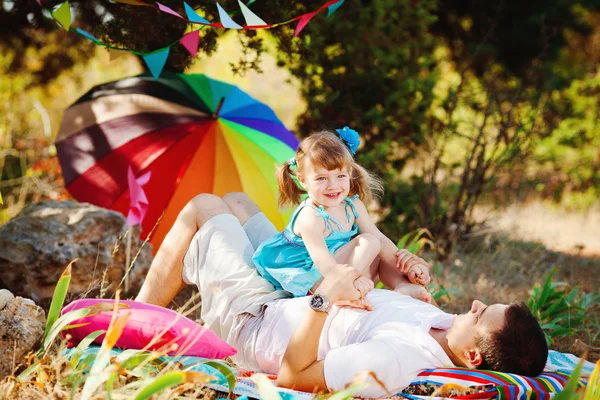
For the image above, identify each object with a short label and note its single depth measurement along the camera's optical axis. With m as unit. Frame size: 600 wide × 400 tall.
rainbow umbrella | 4.06
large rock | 3.49
